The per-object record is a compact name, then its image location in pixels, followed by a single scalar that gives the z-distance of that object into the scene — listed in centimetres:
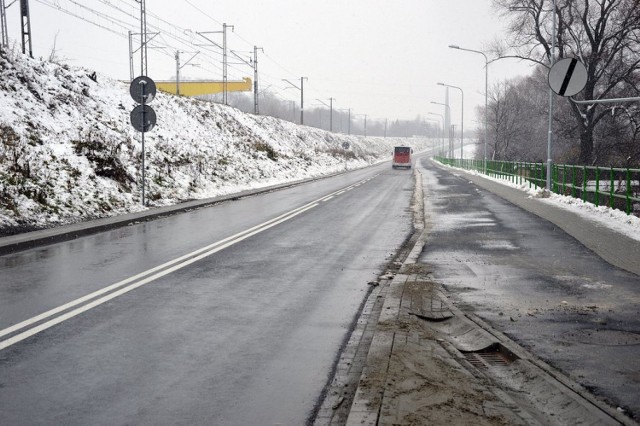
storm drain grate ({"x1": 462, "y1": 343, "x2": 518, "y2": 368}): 500
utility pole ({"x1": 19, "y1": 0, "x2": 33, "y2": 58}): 2197
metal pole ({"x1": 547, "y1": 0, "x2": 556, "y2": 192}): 2327
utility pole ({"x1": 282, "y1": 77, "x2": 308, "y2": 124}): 7325
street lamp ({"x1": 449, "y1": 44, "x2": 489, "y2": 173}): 4209
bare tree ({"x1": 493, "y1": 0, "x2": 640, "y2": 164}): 3581
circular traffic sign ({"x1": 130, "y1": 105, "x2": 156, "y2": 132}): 1695
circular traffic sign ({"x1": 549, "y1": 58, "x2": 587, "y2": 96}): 1227
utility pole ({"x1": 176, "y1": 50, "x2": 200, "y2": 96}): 4366
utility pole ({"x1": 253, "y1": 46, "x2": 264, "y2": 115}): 4881
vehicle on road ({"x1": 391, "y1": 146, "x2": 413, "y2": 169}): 6531
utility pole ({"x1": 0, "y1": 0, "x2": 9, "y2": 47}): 2173
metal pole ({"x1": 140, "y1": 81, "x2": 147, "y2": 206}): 1702
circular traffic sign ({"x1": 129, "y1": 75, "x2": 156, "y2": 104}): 1716
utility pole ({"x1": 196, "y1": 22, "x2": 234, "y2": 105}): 4072
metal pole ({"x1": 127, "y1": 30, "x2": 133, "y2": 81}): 4197
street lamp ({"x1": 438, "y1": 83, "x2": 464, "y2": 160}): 5711
